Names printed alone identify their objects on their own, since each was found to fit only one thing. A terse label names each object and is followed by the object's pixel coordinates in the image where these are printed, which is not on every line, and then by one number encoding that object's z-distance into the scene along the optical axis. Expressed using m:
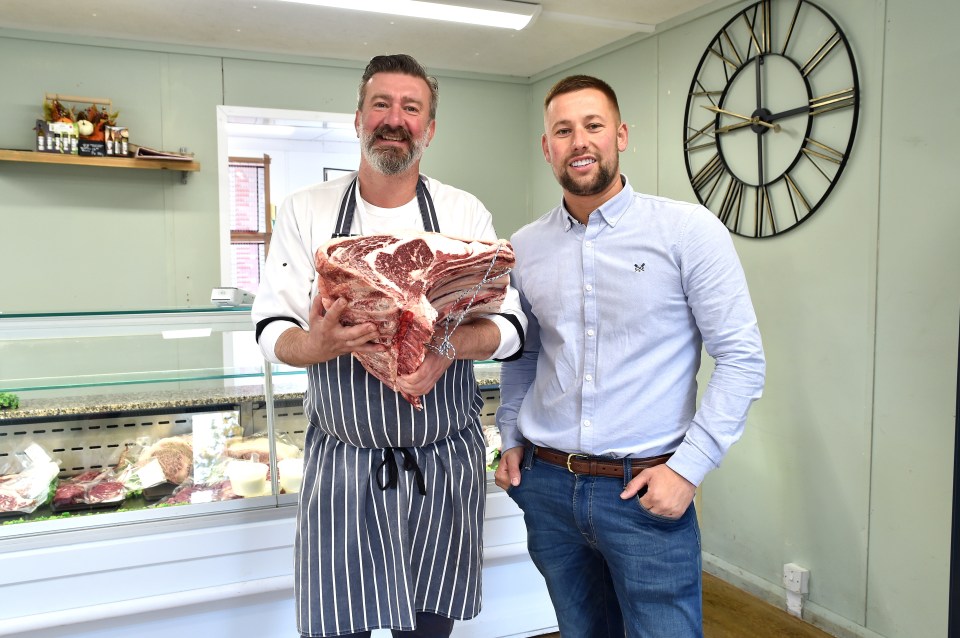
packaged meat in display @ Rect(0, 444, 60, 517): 2.05
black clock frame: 3.06
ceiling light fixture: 3.77
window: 8.28
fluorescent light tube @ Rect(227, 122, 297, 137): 8.30
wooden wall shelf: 4.32
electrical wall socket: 3.32
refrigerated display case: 2.01
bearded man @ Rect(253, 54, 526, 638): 1.58
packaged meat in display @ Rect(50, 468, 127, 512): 2.11
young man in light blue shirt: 1.55
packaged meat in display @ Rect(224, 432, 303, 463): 2.28
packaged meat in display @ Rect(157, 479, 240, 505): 2.18
